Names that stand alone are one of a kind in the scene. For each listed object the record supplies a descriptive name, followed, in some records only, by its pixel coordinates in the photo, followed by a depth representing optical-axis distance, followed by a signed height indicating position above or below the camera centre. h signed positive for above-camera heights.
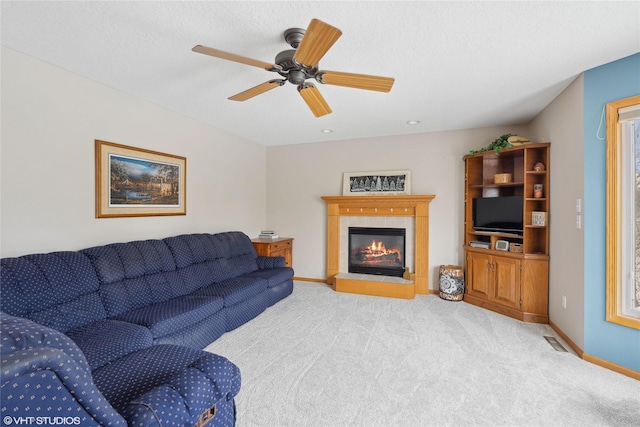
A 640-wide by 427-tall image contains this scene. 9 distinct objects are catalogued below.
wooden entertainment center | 3.34 -0.38
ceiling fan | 1.57 +0.95
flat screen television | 3.58 +0.00
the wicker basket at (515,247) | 3.53 -0.40
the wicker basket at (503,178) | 3.72 +0.47
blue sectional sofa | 0.76 -0.74
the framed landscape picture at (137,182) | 2.84 +0.33
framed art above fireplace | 4.69 +0.51
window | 2.27 +0.00
